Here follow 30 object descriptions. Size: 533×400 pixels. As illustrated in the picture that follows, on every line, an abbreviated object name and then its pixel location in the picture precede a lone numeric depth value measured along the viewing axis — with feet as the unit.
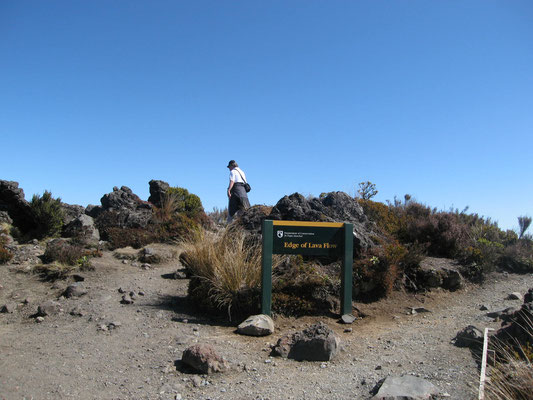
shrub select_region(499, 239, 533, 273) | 33.01
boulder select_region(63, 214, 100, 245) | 36.53
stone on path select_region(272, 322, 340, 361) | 17.12
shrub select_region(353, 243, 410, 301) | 25.03
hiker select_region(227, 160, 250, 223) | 39.37
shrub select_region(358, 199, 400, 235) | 34.13
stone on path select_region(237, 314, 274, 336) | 20.29
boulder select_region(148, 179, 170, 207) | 50.24
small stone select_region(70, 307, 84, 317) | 22.48
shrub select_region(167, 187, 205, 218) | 47.86
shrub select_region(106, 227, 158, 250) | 37.24
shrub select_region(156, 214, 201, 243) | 39.09
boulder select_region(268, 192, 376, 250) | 29.30
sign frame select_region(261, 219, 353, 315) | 22.57
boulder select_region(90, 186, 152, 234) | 40.81
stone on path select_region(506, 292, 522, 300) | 26.32
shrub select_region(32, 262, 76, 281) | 28.55
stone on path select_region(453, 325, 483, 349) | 17.78
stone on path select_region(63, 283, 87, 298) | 25.29
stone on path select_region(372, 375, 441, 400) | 12.69
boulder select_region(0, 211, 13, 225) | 40.30
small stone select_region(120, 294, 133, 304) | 24.39
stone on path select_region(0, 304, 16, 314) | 23.58
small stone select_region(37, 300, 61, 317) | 22.67
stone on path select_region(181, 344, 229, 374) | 15.66
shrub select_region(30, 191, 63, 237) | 39.32
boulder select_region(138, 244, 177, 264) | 34.01
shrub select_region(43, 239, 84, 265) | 30.27
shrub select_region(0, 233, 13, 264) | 30.90
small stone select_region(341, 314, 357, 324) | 22.16
